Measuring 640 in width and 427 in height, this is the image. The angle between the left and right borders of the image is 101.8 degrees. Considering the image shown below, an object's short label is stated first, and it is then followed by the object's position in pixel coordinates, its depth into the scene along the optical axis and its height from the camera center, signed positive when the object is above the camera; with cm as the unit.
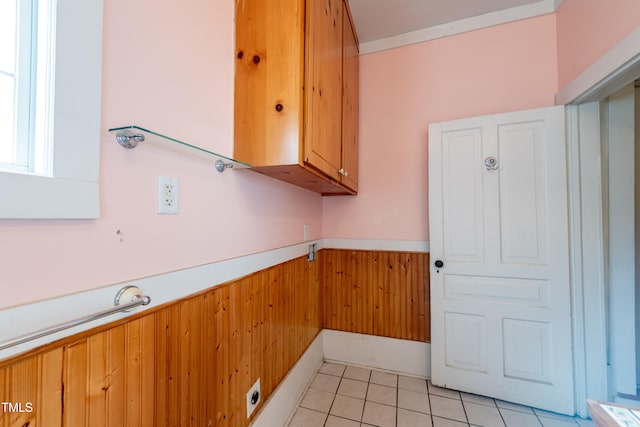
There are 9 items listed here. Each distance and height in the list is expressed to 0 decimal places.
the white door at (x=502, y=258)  164 -28
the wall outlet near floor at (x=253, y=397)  123 -88
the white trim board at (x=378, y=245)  206 -23
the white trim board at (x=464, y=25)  181 +145
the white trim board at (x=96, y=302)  50 -21
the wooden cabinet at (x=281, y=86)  106 +56
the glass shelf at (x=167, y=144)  69 +23
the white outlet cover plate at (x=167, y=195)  81 +7
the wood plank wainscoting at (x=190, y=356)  56 -45
